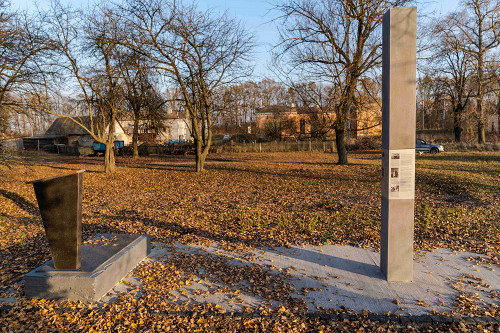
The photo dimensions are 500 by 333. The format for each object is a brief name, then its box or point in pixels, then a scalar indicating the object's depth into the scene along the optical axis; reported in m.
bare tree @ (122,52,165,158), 27.42
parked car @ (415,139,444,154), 30.47
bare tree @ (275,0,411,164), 15.83
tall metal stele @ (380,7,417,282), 4.17
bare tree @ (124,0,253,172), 15.64
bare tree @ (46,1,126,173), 14.79
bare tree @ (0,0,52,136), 11.66
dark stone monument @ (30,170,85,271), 4.12
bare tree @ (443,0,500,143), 29.36
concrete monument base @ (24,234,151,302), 4.02
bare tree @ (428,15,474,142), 30.36
